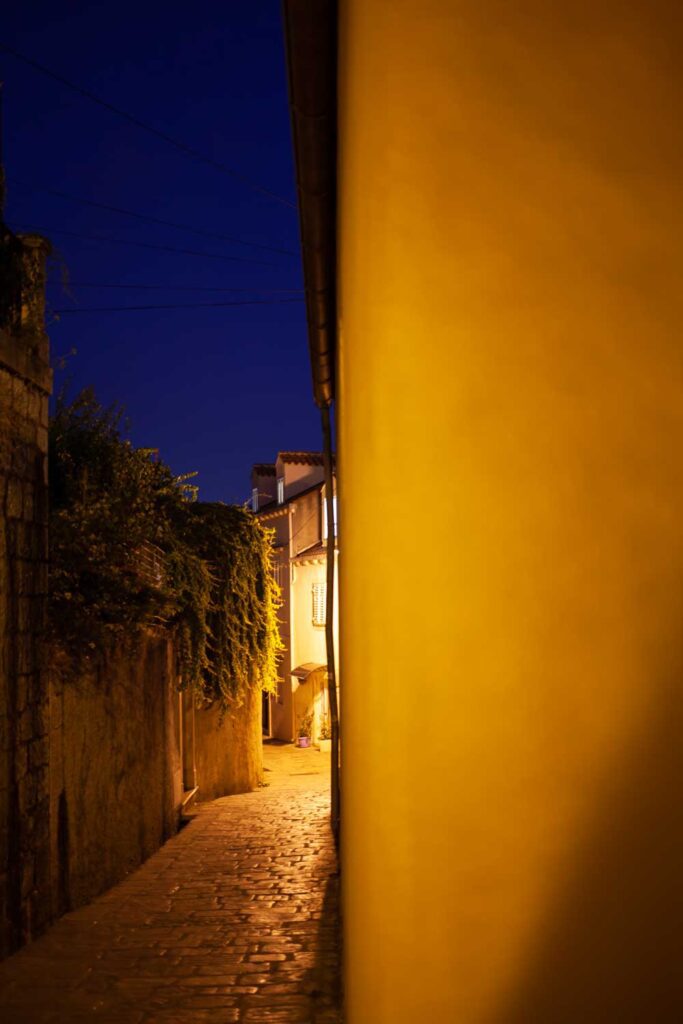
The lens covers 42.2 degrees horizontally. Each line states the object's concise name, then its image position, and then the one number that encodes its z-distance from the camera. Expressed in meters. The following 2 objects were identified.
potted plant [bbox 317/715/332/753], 23.98
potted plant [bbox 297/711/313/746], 25.38
